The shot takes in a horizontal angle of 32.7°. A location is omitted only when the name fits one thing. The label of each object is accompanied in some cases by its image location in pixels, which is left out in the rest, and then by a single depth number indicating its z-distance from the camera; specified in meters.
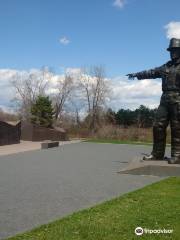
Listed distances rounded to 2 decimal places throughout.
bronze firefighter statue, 8.19
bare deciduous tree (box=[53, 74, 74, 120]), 38.45
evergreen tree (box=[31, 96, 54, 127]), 25.71
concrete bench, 15.97
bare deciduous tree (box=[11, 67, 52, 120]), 38.71
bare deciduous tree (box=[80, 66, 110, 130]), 37.83
